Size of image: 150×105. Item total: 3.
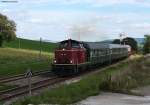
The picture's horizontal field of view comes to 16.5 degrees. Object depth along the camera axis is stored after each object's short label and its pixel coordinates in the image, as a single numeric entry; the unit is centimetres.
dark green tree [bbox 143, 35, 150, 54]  11238
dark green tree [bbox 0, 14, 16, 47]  10146
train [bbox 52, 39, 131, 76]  3672
